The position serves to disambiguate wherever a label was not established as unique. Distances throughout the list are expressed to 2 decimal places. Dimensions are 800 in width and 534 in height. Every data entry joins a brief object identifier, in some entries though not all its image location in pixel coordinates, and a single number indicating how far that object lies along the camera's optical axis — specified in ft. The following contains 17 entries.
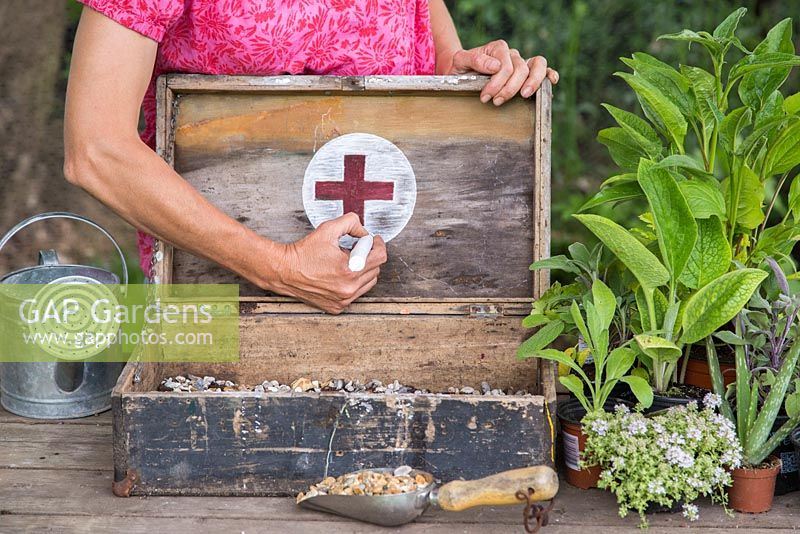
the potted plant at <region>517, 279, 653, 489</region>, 8.70
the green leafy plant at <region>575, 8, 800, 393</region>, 8.64
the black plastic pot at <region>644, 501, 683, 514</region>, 8.66
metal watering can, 9.63
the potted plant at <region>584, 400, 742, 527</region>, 8.49
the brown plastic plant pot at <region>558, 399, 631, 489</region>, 8.80
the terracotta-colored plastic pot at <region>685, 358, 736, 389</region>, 9.09
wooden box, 9.62
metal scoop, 8.33
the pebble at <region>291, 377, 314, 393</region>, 9.53
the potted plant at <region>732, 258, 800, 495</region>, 8.71
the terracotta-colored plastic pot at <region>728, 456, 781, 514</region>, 8.62
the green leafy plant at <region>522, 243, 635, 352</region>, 9.00
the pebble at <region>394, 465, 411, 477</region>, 8.67
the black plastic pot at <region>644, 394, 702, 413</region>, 8.77
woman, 9.00
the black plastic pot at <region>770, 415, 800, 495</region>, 8.77
